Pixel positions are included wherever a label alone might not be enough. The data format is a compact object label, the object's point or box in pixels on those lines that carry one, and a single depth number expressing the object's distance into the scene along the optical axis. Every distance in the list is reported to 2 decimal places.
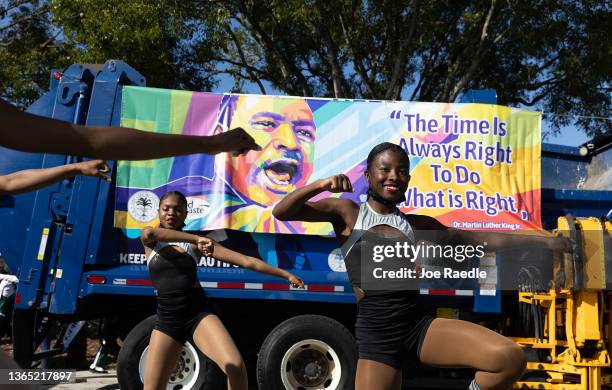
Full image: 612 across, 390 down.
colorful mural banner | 7.25
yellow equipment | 6.52
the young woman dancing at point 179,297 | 4.64
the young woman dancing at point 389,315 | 3.56
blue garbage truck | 6.79
